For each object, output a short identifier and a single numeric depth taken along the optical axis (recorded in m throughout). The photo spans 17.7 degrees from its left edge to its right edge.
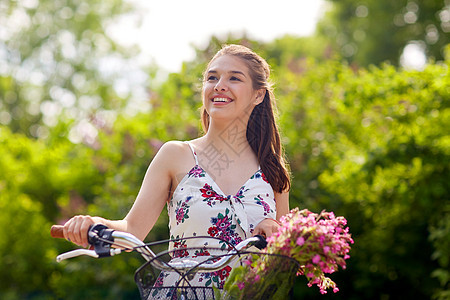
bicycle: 2.99
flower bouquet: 2.98
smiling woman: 3.31
